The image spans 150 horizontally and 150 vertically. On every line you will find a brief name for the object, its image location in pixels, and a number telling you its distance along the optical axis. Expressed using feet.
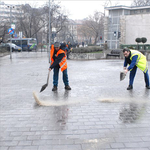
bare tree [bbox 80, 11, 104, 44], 207.82
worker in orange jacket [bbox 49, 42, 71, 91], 25.48
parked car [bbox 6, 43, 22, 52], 135.44
